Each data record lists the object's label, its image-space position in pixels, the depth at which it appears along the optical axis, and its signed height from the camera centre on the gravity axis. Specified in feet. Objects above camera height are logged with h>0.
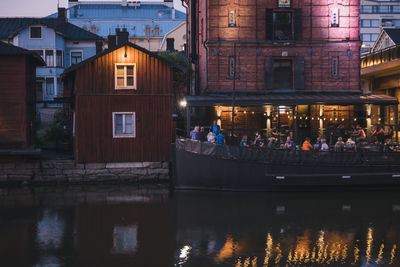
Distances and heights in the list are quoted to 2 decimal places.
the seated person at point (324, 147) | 92.71 -5.69
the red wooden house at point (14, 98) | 100.68 +3.05
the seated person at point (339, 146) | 91.76 -5.47
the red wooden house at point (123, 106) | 101.96 +1.52
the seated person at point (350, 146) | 91.86 -5.49
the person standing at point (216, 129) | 99.81 -2.79
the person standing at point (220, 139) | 94.07 -4.37
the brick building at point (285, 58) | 122.31 +12.94
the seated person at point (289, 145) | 93.48 -5.38
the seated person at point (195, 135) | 96.22 -3.76
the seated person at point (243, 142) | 92.36 -4.88
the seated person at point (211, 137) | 96.07 -4.12
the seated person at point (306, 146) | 92.22 -5.55
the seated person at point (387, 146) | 91.86 -5.49
